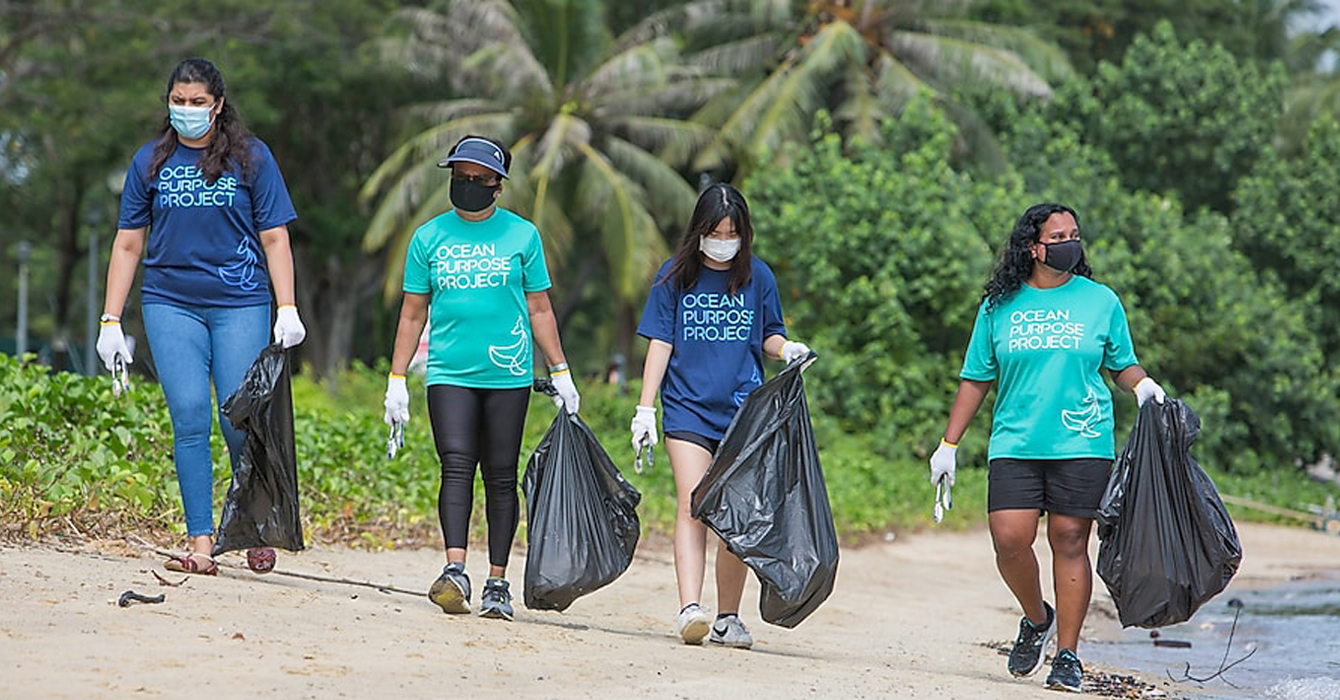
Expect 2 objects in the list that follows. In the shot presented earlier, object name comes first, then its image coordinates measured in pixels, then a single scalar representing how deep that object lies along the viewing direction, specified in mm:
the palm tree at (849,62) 45969
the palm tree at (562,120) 46406
